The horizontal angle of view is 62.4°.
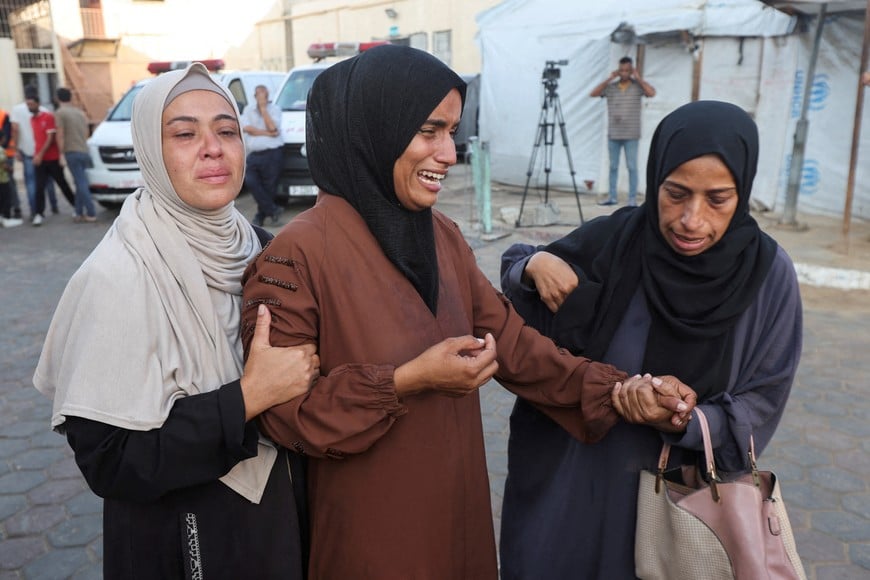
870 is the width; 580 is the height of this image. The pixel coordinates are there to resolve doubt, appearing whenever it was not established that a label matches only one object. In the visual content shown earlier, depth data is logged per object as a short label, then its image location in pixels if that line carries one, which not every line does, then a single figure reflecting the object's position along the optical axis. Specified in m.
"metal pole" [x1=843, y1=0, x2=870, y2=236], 7.06
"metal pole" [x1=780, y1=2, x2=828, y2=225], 7.88
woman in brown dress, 1.40
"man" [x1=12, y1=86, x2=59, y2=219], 10.02
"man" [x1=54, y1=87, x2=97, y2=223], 9.85
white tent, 8.98
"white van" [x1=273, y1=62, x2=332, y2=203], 9.69
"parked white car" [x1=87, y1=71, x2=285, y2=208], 9.88
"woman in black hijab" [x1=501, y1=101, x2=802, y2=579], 1.74
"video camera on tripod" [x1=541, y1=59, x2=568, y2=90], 9.13
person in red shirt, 9.92
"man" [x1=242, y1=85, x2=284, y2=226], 9.15
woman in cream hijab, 1.39
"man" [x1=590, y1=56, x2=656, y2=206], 9.84
